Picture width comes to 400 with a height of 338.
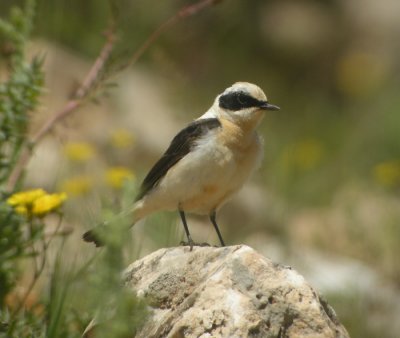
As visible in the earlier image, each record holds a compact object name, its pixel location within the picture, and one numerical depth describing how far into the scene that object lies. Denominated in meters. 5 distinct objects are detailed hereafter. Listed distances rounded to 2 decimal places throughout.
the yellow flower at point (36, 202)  8.62
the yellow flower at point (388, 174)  15.30
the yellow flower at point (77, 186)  12.93
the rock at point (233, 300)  7.34
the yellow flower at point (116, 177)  12.76
